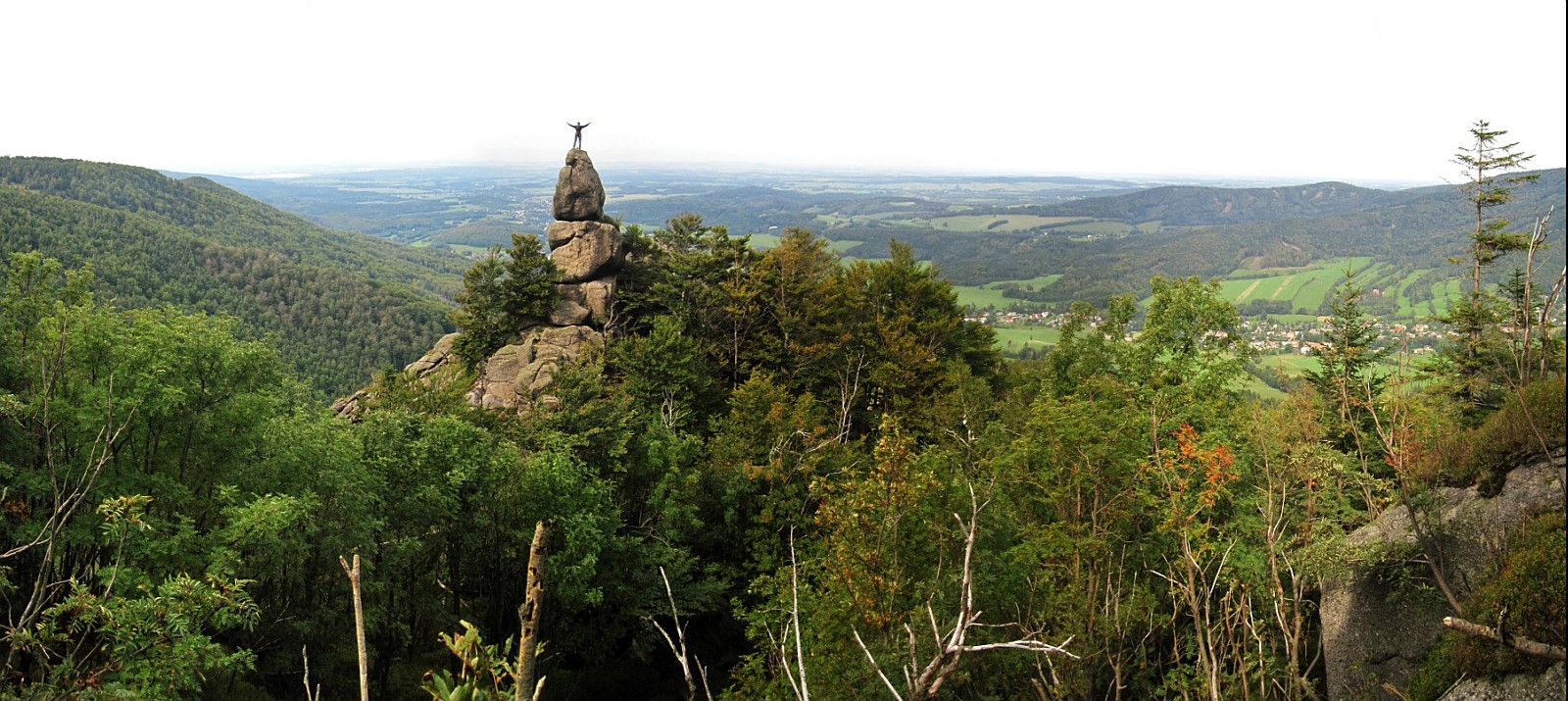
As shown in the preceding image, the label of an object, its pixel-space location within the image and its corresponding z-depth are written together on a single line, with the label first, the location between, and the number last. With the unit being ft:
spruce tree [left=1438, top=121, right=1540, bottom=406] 61.82
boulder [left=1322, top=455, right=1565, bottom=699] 32.32
